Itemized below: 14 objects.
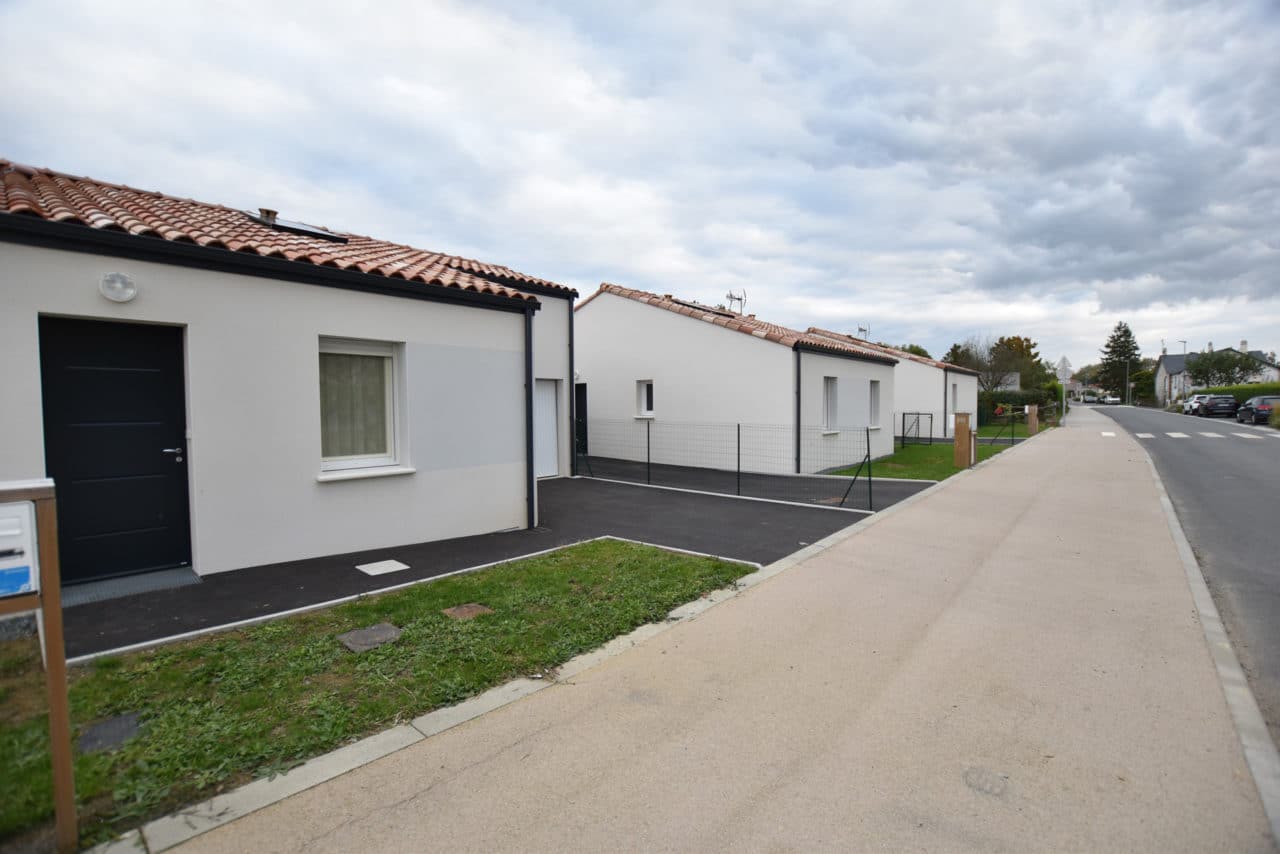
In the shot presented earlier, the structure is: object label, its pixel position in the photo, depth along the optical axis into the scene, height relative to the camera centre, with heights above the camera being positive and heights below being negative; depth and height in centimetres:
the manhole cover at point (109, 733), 317 -169
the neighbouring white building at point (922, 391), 2731 +55
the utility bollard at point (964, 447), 1617 -113
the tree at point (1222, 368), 6156 +320
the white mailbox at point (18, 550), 237 -52
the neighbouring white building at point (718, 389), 1491 +45
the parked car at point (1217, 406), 4162 -39
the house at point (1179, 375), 6906 +323
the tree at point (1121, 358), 8694 +614
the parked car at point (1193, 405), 4653 -33
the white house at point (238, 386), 543 +25
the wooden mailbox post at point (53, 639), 244 -88
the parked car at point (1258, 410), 3244 -52
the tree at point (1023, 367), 4169 +256
